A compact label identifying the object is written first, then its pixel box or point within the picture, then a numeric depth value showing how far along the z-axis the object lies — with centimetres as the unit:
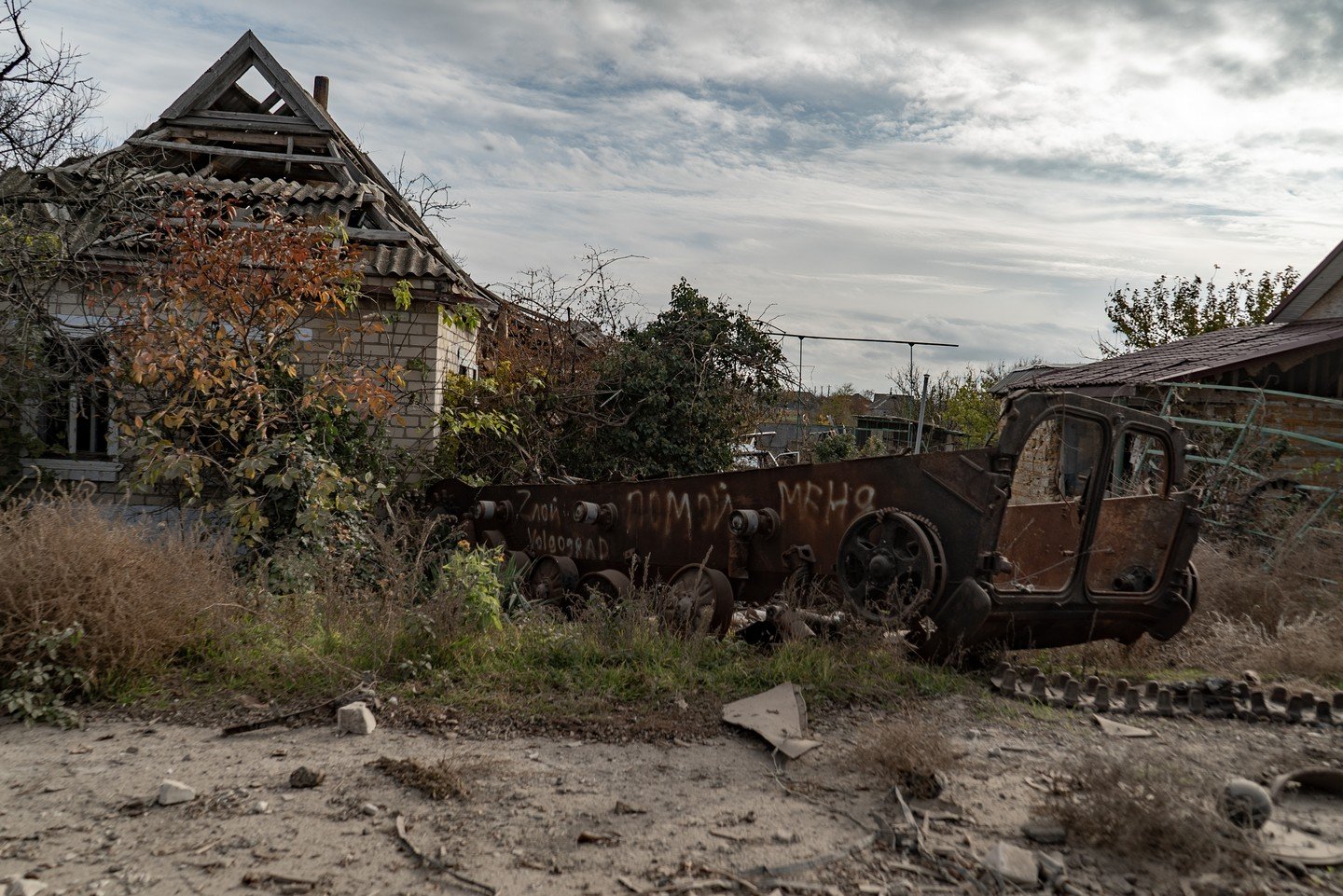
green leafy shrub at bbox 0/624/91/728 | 515
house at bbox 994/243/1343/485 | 1197
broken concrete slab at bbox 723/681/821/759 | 487
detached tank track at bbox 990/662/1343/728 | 555
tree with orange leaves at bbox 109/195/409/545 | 955
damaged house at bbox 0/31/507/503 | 1137
